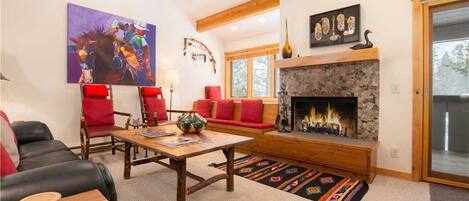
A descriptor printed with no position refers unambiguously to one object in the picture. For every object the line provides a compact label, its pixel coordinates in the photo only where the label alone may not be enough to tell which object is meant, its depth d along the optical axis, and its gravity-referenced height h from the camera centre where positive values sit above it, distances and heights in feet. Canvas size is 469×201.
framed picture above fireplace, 9.69 +3.20
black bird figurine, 9.02 +2.15
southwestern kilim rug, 7.07 -2.77
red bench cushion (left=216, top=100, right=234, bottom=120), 13.89 -0.59
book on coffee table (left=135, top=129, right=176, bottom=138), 7.54 -1.11
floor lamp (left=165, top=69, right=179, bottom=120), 14.10 +1.34
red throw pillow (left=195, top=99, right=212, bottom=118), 15.33 -0.52
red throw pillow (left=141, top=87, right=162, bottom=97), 13.26 +0.52
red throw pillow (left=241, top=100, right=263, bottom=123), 12.45 -0.59
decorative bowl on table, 7.94 -0.80
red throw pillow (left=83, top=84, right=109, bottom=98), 11.17 +0.47
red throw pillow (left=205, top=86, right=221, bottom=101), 17.33 +0.53
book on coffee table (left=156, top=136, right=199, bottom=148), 6.37 -1.18
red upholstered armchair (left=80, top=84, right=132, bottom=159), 10.43 -0.53
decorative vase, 11.48 +2.40
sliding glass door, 7.82 +0.22
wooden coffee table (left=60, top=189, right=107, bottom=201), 2.96 -1.25
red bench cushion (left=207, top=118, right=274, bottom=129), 11.32 -1.21
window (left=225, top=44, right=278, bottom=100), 16.53 +2.04
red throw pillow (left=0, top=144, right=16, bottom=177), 3.39 -0.97
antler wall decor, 16.35 +3.61
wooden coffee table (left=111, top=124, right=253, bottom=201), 5.80 -1.25
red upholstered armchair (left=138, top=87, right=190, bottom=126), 12.68 -0.29
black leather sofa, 3.02 -1.13
